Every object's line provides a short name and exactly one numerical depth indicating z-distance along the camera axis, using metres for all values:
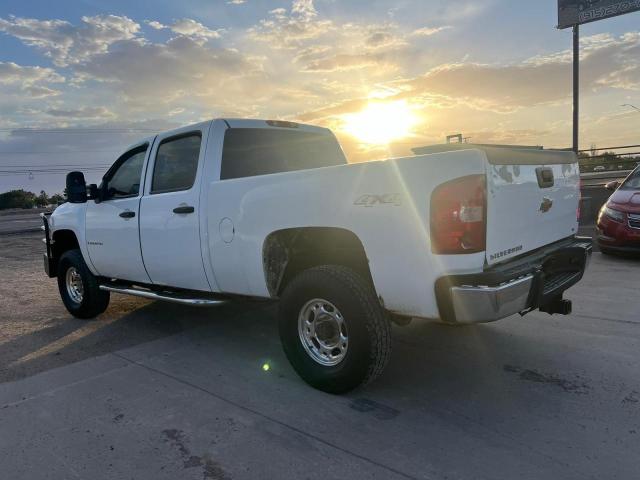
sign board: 22.33
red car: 7.78
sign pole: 20.02
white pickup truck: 2.94
